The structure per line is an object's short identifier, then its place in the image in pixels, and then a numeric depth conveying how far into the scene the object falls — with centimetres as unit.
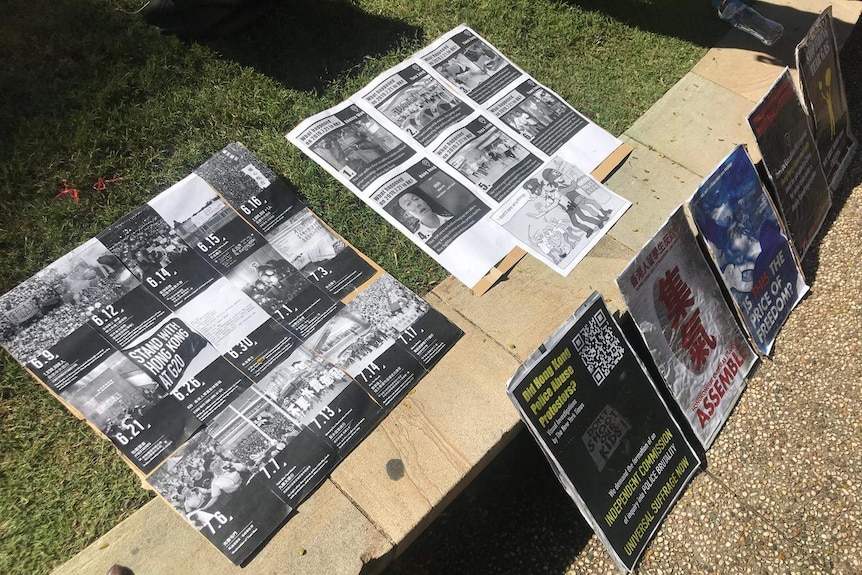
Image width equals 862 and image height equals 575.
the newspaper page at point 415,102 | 323
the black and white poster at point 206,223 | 265
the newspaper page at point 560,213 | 292
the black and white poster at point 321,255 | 268
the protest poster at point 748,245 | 278
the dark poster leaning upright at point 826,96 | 328
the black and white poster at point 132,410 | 222
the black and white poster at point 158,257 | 253
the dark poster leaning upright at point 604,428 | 223
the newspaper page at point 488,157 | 311
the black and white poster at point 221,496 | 210
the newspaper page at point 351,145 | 301
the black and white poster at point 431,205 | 290
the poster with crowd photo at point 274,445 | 222
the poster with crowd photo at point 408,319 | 257
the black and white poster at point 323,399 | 234
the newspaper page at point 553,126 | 328
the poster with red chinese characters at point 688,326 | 252
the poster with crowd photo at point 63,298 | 233
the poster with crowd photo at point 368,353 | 246
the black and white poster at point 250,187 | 277
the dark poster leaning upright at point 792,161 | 302
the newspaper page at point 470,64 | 345
